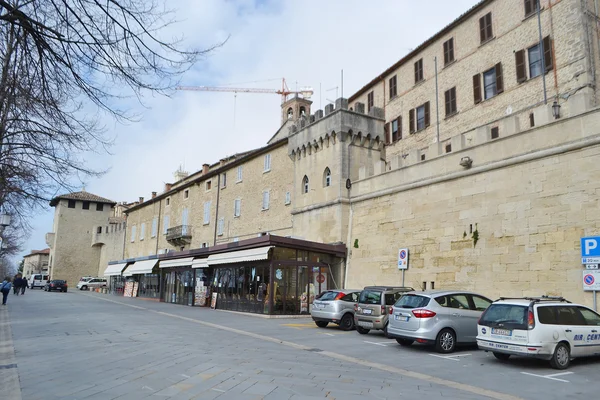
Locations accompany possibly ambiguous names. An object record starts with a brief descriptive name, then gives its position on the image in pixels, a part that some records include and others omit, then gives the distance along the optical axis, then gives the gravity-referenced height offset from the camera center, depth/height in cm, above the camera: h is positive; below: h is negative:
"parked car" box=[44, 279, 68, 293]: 4922 -112
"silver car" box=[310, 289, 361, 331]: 1625 -89
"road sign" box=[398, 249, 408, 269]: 1928 +101
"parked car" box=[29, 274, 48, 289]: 5950 -75
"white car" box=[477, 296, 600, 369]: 921 -85
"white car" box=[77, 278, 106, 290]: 5647 -87
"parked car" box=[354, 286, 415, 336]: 1430 -72
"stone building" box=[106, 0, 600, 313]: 1425 +416
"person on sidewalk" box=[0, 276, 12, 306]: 2452 -79
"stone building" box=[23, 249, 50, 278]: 9796 +292
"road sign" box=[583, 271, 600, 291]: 1241 +22
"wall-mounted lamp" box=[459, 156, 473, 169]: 1716 +447
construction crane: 12244 +4827
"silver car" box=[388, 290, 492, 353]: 1133 -83
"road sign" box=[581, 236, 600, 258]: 1251 +111
